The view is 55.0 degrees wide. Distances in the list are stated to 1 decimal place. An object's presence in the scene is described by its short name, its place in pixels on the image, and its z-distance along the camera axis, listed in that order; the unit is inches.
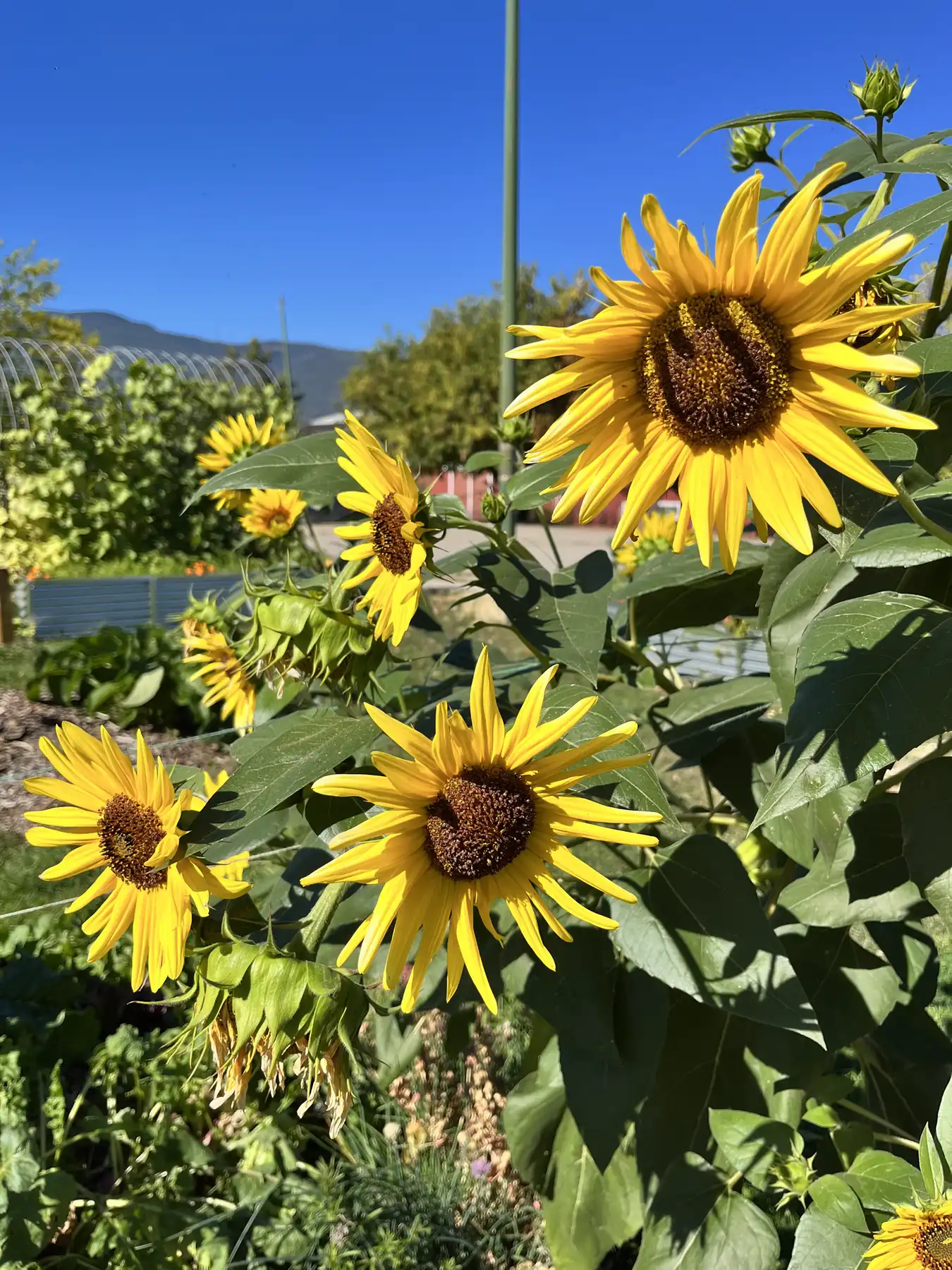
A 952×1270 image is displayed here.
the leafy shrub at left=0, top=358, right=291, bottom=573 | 276.1
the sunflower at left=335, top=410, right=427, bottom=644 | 35.3
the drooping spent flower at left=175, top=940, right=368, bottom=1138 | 28.2
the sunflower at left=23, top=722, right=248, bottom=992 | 31.0
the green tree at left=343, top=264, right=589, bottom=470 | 813.9
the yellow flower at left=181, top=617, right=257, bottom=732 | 55.2
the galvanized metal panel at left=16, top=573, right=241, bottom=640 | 221.0
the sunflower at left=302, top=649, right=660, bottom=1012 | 26.2
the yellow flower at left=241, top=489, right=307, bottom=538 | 60.6
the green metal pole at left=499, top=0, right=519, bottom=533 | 117.6
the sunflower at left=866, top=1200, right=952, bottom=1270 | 29.4
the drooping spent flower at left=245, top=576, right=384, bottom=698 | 34.6
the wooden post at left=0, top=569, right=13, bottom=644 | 224.2
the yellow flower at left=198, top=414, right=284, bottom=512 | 76.0
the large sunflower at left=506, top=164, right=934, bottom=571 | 21.8
